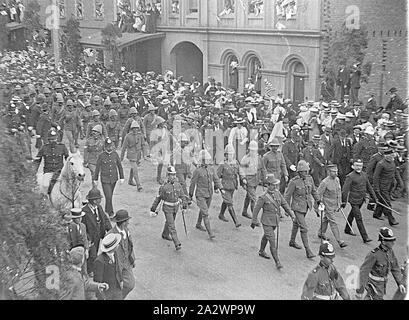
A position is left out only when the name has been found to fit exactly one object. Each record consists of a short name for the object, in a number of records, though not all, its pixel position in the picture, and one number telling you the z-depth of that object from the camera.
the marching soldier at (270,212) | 8.16
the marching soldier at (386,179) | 9.71
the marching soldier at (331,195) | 8.78
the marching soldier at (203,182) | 9.33
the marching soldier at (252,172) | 10.08
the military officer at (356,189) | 9.16
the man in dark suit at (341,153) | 11.20
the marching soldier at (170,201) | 8.68
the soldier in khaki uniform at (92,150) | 10.58
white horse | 8.49
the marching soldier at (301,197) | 8.64
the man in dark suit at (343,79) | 13.88
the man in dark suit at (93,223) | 7.11
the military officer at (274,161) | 10.23
